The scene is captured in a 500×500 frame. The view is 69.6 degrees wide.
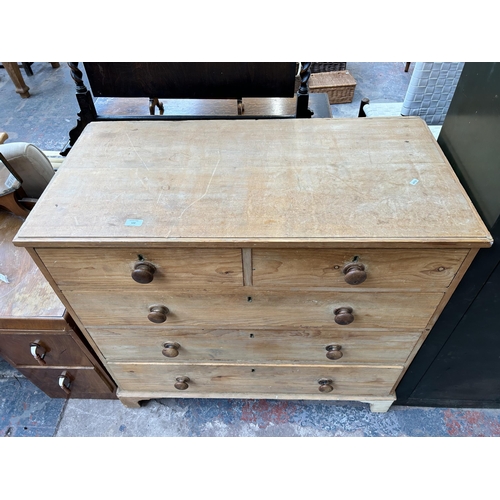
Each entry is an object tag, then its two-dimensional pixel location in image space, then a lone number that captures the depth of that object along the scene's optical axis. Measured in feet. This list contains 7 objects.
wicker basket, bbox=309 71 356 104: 9.23
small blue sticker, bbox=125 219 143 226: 2.81
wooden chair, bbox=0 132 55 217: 4.34
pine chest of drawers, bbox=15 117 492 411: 2.77
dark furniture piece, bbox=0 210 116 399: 4.02
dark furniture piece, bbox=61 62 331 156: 4.76
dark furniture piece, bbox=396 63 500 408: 2.96
